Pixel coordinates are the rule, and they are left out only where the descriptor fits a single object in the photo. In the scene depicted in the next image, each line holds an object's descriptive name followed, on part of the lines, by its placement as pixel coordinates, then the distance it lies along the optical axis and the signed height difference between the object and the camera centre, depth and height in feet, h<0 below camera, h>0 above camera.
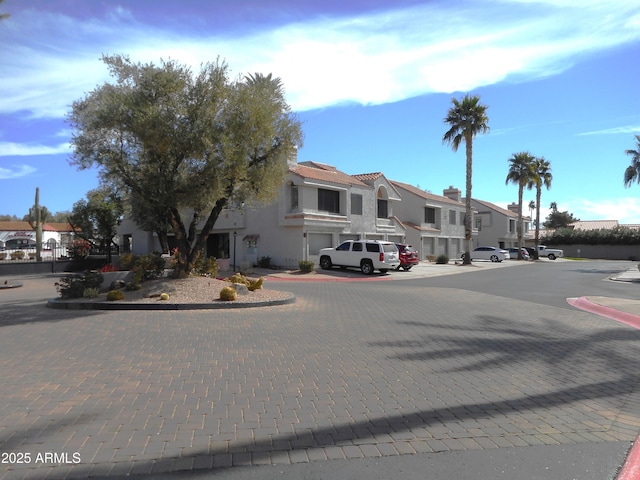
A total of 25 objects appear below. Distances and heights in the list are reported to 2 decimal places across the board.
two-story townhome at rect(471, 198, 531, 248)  205.67 +9.91
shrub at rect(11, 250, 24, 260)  105.07 -1.99
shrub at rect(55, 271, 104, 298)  42.42 -3.23
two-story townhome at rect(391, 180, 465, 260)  143.31 +8.23
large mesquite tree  42.75 +10.33
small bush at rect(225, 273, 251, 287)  48.88 -3.27
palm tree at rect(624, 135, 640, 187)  143.43 +23.20
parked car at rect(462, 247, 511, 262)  155.75 -2.07
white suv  87.20 -1.56
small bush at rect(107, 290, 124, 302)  40.27 -4.00
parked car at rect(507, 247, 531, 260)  172.88 -2.29
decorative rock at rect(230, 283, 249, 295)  45.50 -3.82
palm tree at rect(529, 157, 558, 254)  180.24 +26.77
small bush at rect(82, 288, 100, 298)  41.65 -3.89
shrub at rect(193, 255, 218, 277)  52.85 -2.16
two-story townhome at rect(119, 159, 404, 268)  94.84 +5.59
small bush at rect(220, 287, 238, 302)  41.27 -4.01
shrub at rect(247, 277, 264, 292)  48.24 -3.81
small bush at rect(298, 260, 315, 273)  87.45 -3.33
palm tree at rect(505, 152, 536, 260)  168.45 +25.91
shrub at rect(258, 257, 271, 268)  96.17 -2.88
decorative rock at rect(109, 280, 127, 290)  44.50 -3.44
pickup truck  189.98 -2.12
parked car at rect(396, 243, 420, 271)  96.07 -1.69
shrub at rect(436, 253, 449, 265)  129.70 -3.32
